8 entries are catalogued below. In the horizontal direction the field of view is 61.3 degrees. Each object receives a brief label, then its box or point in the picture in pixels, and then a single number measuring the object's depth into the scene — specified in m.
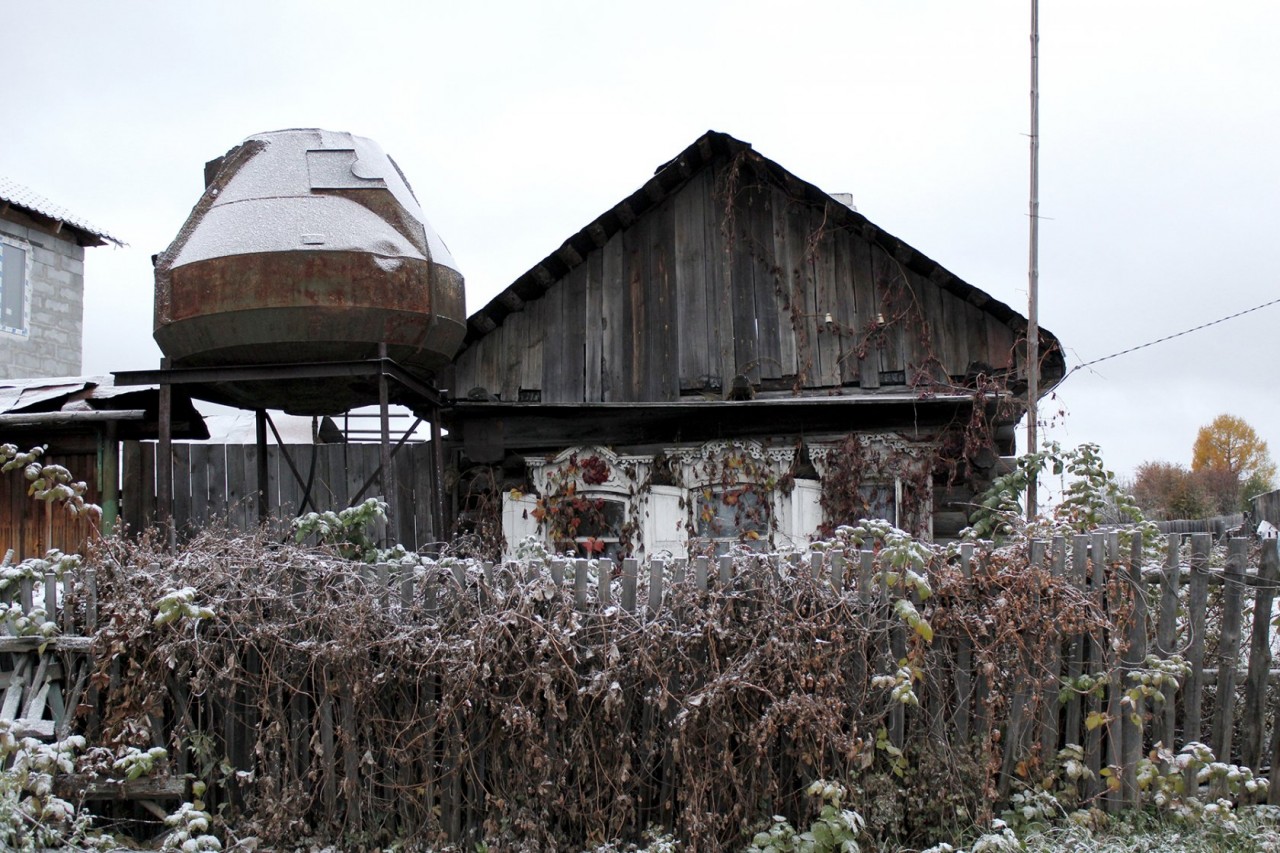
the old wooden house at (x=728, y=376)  9.77
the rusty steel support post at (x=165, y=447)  8.27
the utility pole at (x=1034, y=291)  8.91
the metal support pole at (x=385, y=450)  8.02
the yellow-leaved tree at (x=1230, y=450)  51.23
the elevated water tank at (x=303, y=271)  7.97
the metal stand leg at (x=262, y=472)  10.14
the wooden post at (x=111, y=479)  9.66
